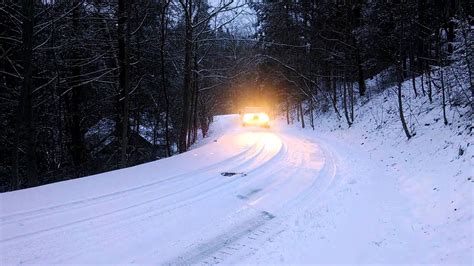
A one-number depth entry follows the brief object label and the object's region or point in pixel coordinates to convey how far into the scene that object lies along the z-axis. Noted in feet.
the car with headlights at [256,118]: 105.50
